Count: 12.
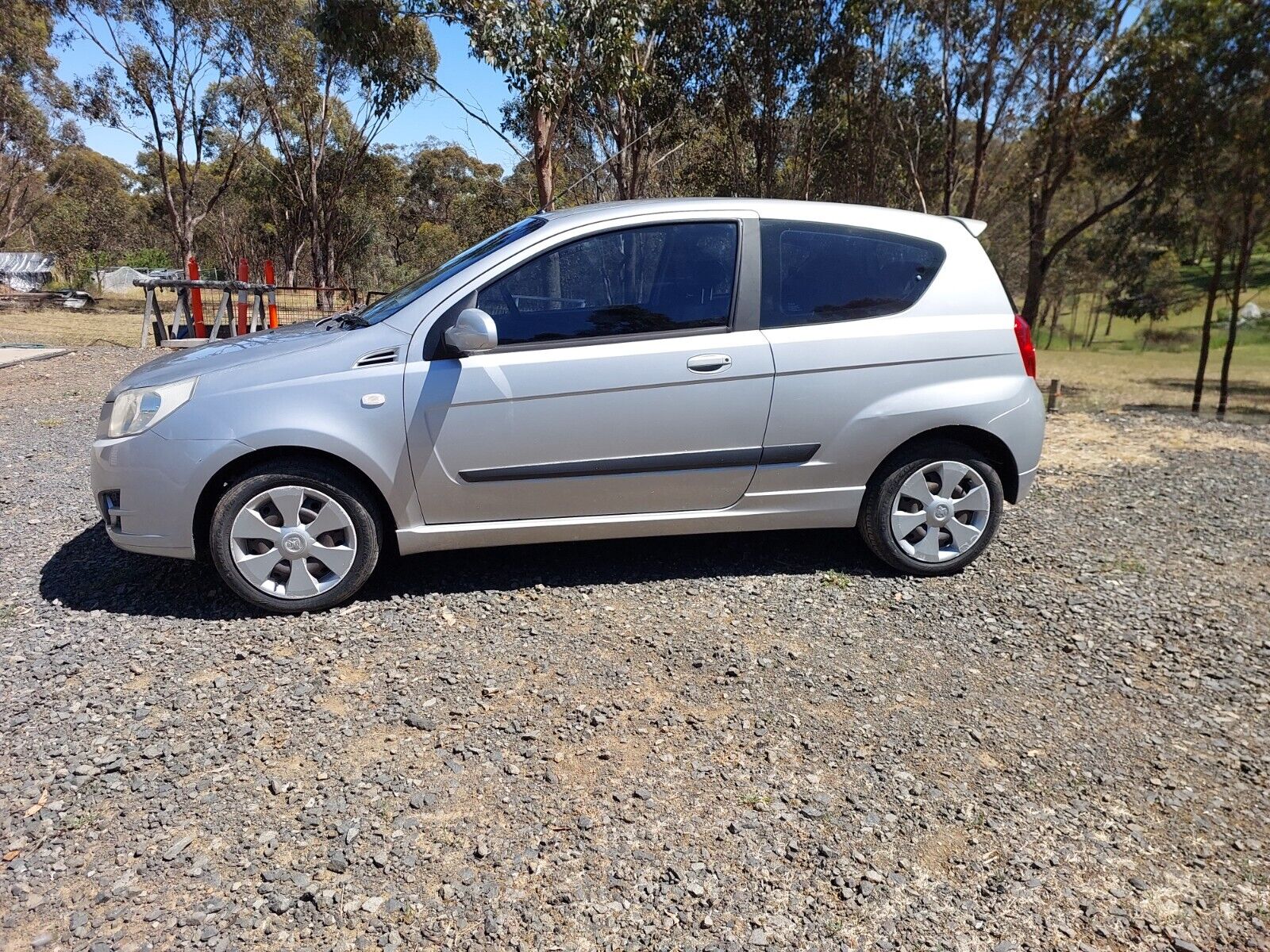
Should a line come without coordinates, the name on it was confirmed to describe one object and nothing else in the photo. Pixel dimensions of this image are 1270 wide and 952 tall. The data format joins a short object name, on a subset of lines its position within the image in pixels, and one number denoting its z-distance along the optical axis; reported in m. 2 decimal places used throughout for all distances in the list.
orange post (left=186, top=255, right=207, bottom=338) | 12.66
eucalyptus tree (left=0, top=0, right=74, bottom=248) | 24.20
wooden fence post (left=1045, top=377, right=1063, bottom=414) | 10.98
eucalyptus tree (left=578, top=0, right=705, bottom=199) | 14.02
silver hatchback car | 3.70
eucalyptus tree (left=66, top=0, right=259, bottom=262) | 23.22
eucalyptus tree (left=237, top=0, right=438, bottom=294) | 11.71
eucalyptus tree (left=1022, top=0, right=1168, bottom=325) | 14.95
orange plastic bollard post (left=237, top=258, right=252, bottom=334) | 11.89
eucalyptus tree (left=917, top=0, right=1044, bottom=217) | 14.37
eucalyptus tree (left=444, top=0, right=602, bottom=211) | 9.73
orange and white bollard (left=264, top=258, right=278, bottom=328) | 13.20
